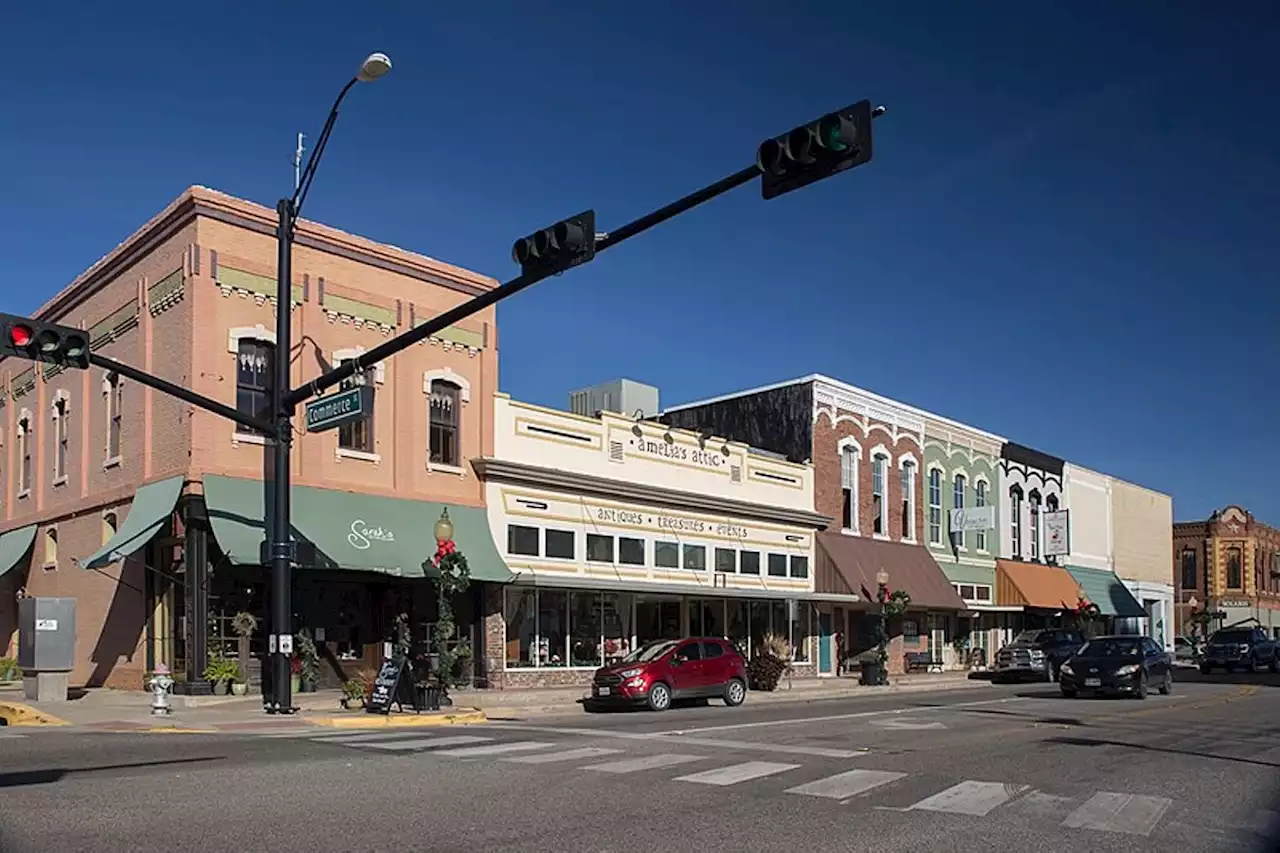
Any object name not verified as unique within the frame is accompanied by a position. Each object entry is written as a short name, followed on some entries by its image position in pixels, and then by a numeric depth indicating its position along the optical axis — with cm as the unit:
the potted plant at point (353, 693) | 2341
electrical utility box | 2416
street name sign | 2108
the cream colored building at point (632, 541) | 3053
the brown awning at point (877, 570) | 4019
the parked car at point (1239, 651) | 4784
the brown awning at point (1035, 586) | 5053
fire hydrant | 2098
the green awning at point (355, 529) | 2403
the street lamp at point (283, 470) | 2145
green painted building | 4738
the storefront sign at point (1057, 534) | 5409
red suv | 2541
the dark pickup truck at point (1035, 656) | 4125
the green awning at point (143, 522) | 2373
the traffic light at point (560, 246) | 1527
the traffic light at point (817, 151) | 1166
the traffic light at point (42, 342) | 1727
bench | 4506
